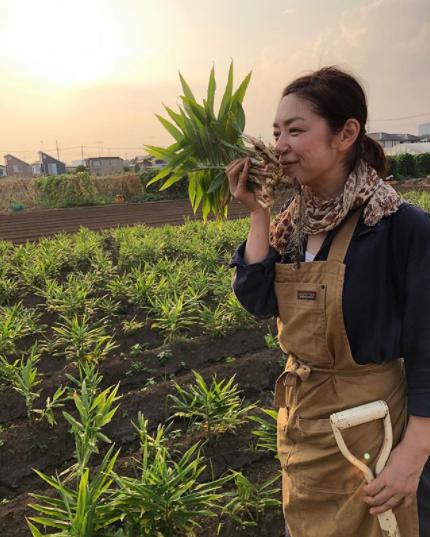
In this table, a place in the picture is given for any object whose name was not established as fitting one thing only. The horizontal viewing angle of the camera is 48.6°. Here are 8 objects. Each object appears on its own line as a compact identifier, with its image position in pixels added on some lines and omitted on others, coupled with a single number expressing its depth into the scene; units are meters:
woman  1.19
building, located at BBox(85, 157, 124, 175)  57.00
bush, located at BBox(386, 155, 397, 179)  29.42
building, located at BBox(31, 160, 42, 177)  68.26
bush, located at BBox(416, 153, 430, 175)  31.02
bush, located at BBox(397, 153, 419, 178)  30.36
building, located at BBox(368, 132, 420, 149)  58.84
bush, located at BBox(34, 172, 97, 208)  23.52
